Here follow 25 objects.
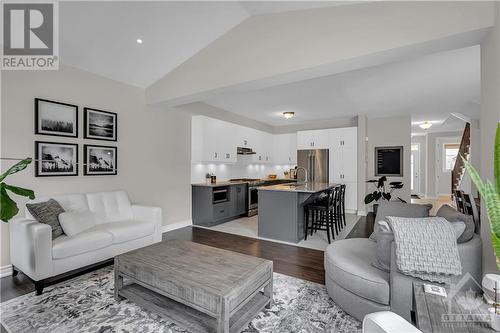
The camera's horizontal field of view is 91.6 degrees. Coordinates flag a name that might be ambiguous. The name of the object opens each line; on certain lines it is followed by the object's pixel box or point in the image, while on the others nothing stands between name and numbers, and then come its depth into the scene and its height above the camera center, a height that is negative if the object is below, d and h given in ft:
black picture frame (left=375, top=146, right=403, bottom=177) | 22.22 +0.43
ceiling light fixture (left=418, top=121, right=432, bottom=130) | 24.07 +4.14
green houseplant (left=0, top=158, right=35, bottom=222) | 6.83 -0.98
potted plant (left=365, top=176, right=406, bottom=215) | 18.86 -2.29
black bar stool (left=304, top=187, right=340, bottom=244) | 13.83 -2.68
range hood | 21.88 +1.39
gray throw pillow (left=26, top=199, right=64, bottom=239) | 9.20 -1.83
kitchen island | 13.67 -2.69
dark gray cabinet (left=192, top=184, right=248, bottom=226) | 17.16 -2.90
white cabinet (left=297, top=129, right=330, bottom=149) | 22.68 +2.57
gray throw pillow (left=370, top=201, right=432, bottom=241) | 8.86 -1.67
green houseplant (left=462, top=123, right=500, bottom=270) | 4.05 -0.66
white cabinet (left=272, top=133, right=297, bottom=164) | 25.88 +1.87
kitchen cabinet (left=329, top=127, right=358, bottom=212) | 21.42 +0.43
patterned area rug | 6.40 -4.23
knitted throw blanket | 5.42 -1.95
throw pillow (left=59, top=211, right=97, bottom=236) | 9.48 -2.24
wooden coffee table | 5.68 -2.99
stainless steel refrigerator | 22.56 +0.26
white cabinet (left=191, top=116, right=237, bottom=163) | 17.93 +2.01
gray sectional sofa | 5.78 -2.95
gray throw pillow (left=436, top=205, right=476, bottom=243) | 6.10 -1.46
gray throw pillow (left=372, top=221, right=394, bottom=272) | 6.17 -2.04
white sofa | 8.23 -2.79
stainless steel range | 20.72 -2.49
